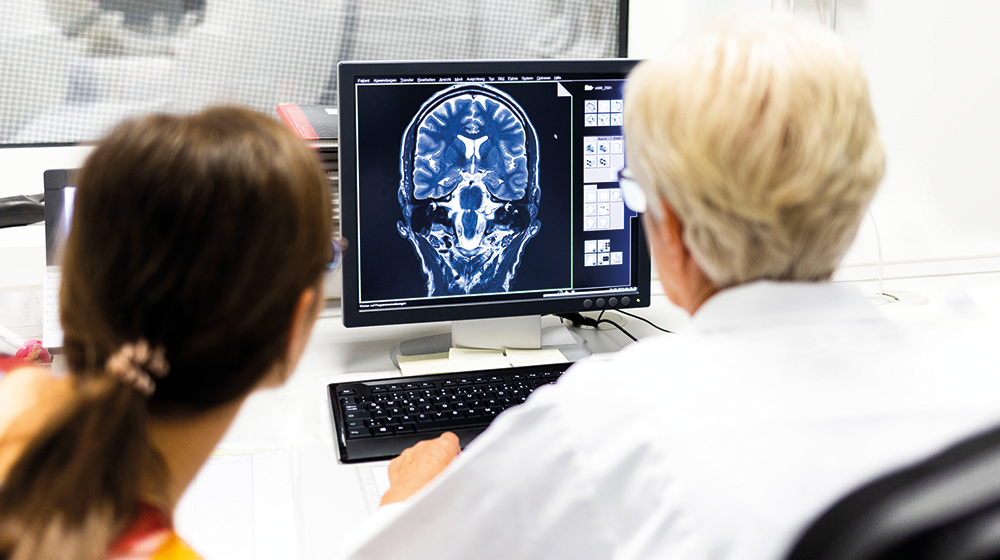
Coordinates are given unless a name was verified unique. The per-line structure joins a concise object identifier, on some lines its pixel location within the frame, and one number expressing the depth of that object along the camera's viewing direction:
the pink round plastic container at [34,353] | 1.40
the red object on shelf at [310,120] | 1.58
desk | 0.98
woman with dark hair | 0.61
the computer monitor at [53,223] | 1.41
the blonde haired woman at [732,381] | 0.66
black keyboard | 1.20
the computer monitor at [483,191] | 1.39
